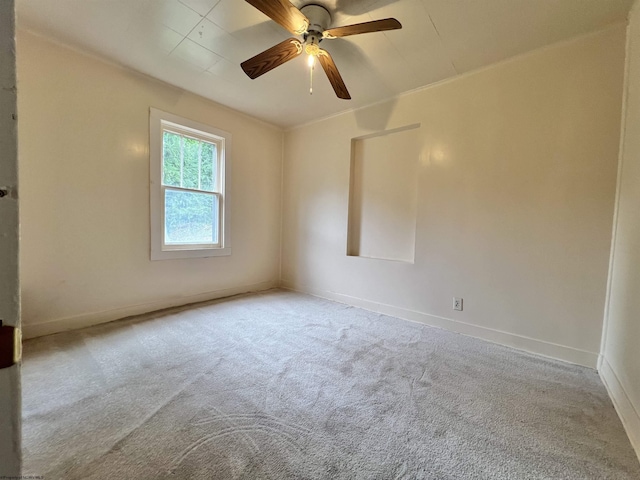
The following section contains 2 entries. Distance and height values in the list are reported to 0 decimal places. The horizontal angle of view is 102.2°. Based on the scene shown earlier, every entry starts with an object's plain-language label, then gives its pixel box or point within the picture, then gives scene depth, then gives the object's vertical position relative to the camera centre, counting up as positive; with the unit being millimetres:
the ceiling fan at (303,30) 1671 +1371
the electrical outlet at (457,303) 2643 -745
